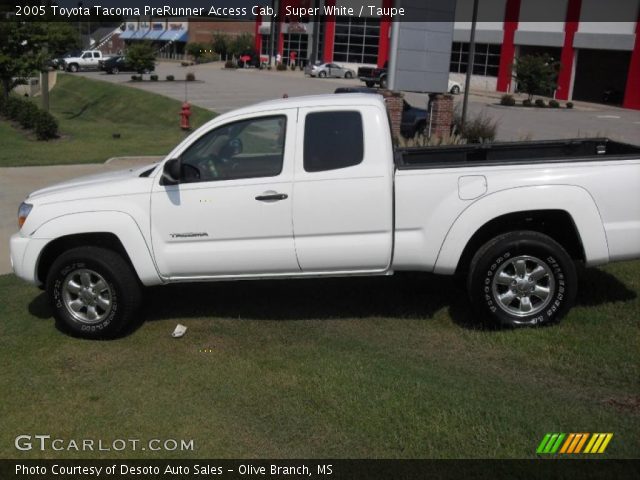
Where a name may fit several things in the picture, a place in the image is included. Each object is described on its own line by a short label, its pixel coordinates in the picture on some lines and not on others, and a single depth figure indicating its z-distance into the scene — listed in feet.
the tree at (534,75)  140.15
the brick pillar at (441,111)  55.88
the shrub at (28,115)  68.39
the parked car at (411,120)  69.13
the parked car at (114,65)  190.60
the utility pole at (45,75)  77.87
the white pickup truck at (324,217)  18.45
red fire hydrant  76.43
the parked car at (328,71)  198.80
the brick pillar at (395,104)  54.44
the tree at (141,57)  160.97
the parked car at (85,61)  199.72
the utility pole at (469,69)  53.62
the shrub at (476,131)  49.93
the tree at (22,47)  75.31
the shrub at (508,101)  134.82
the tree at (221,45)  260.42
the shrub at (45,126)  66.39
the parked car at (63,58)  190.60
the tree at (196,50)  263.49
